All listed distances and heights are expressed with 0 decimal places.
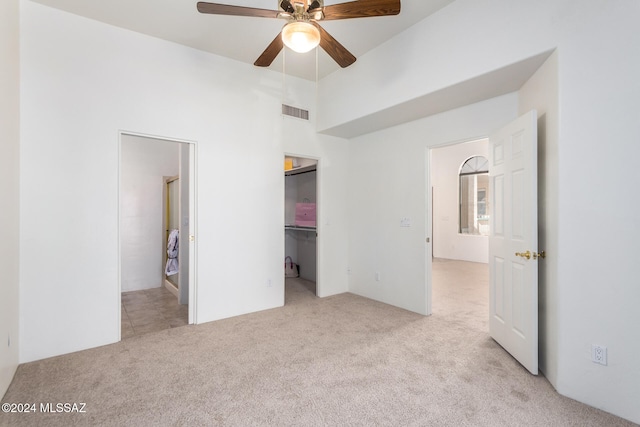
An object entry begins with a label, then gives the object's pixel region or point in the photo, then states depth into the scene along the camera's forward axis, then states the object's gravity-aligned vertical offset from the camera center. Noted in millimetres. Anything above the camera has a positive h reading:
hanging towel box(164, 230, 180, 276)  4793 -648
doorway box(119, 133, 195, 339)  4402 -194
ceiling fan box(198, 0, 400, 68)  1979 +1328
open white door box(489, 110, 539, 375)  2383 -247
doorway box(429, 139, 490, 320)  7746 +49
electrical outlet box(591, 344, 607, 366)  2004 -933
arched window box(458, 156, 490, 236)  7918 +393
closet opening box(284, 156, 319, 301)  5395 -217
